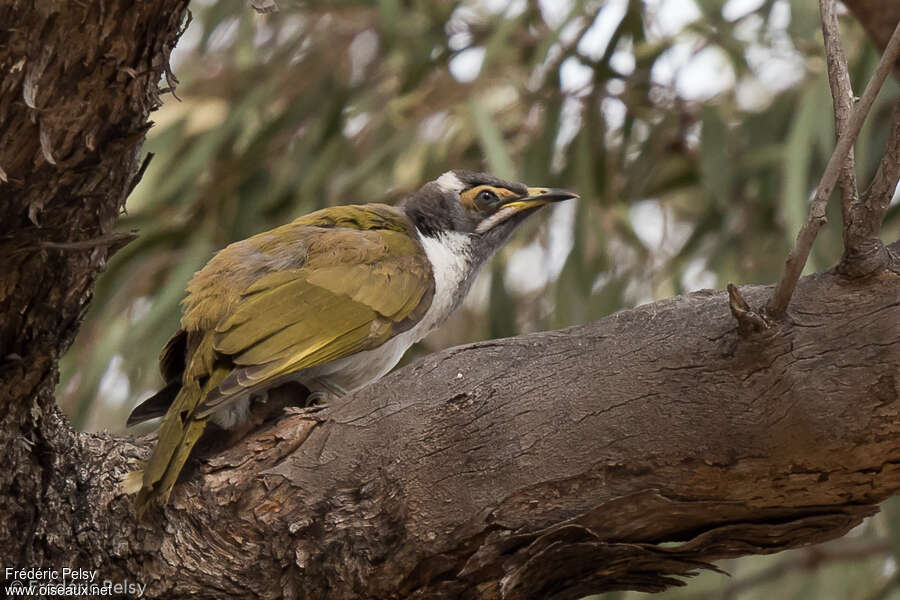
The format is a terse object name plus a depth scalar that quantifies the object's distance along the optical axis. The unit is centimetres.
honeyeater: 565
